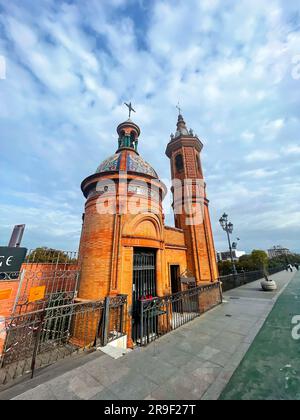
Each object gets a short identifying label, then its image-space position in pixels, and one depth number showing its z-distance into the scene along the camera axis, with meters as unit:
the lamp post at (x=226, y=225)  16.00
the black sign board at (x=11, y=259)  6.14
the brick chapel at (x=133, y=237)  7.78
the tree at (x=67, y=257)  8.05
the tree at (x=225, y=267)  38.03
